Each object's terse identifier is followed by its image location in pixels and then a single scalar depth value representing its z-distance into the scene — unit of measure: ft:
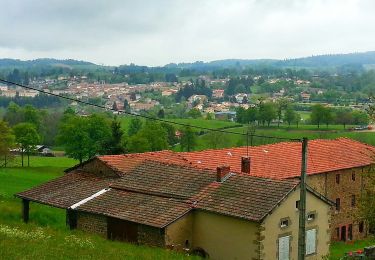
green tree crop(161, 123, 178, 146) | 315.37
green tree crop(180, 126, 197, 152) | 291.58
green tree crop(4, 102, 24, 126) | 386.01
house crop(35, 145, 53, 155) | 328.29
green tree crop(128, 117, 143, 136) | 344.08
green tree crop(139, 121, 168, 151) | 248.93
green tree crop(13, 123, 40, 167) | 257.55
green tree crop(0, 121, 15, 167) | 214.90
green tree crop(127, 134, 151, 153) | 236.84
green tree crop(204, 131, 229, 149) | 299.17
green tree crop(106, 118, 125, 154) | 202.49
